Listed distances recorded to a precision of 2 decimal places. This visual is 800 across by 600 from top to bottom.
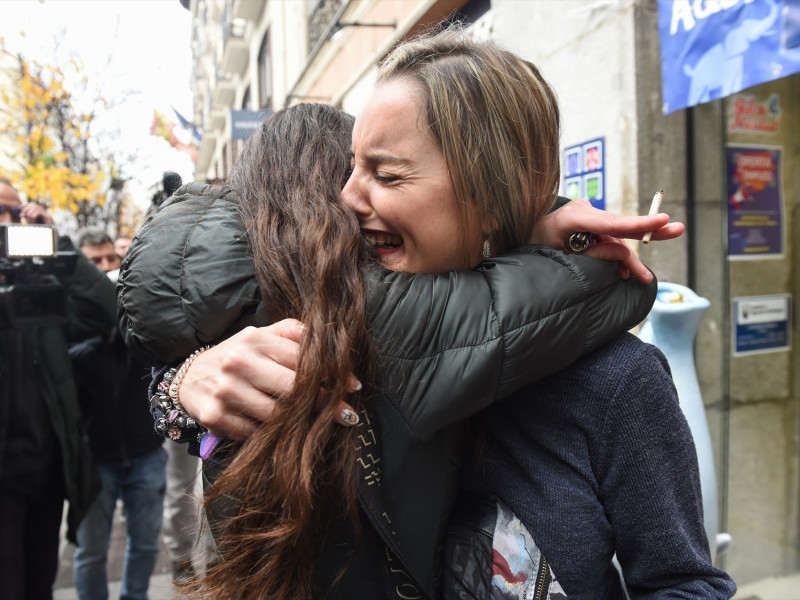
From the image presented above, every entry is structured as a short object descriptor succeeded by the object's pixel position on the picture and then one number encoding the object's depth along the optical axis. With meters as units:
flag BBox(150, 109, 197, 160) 19.41
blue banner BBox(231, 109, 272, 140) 9.38
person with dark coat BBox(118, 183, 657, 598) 1.01
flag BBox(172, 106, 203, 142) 20.32
